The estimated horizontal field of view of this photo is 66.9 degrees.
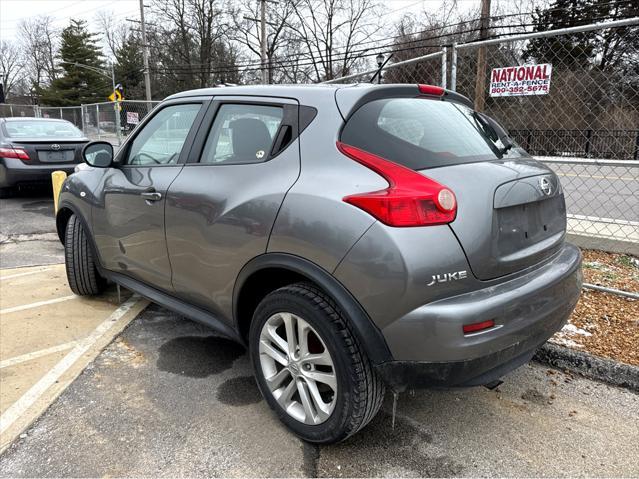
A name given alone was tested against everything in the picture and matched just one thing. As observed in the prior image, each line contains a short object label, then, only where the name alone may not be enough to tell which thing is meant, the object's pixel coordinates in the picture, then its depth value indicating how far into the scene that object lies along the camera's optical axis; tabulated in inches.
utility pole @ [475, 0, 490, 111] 204.5
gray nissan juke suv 76.1
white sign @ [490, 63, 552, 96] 164.2
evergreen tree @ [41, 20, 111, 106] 2390.5
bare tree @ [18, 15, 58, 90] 2952.8
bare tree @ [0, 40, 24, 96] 3006.9
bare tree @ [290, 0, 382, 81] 1761.8
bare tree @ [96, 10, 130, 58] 2571.9
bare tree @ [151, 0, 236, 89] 1856.5
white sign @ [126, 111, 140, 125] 559.1
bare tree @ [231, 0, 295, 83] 1824.6
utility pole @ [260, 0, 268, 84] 1122.0
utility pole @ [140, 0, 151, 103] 1396.4
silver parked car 334.0
